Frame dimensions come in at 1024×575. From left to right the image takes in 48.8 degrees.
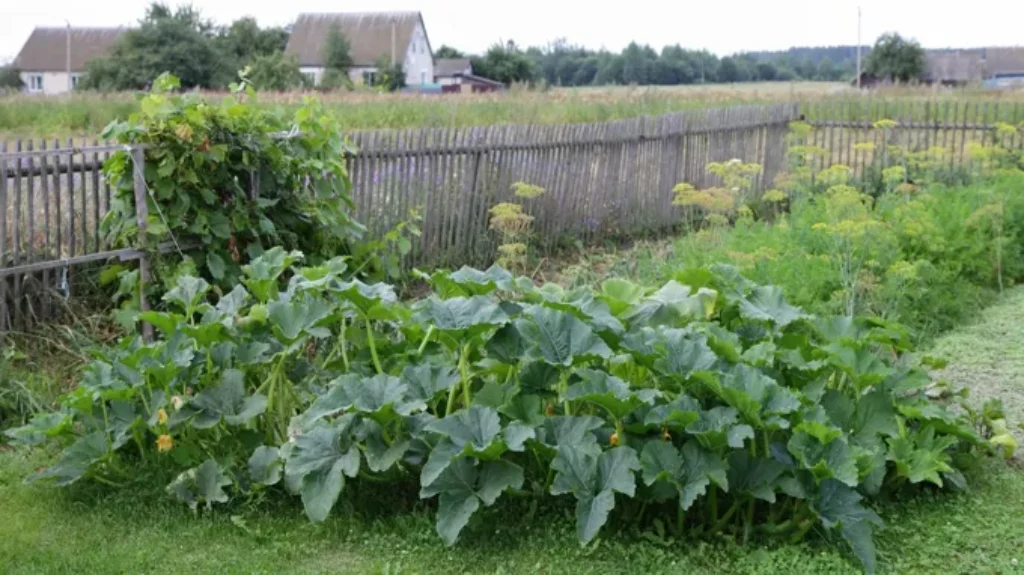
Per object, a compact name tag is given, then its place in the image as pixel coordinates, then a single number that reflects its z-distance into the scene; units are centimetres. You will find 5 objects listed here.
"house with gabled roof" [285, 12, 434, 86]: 7681
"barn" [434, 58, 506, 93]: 6441
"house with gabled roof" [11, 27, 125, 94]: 7831
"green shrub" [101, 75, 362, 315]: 708
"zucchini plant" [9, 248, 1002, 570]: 420
